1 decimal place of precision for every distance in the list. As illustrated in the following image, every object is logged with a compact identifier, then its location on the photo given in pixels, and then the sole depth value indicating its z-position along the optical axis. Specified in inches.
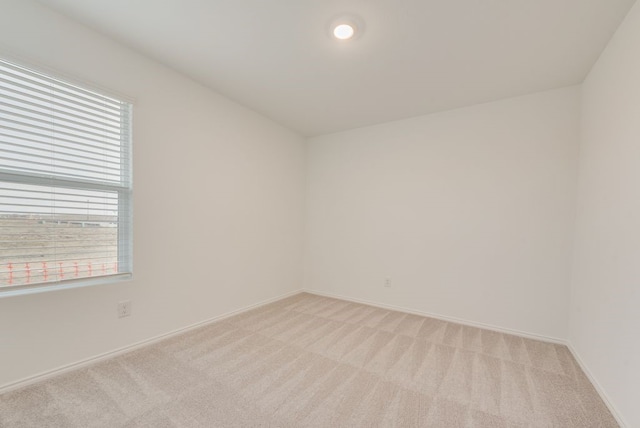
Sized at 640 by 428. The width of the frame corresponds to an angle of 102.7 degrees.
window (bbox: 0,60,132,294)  62.6
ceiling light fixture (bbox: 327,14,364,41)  66.1
